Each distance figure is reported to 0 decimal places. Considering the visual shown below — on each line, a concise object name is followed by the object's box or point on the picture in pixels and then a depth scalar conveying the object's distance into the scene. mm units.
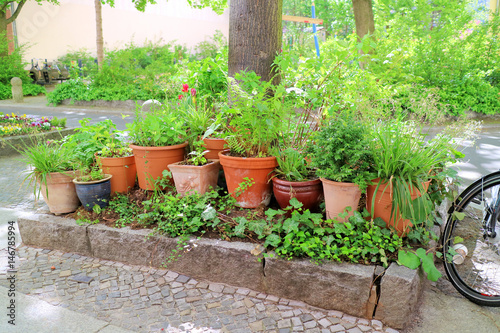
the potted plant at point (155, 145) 3693
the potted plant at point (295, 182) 3080
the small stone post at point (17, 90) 14961
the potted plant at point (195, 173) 3472
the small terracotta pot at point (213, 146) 3753
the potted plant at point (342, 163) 2746
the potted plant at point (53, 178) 3623
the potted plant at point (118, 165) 3854
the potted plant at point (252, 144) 3225
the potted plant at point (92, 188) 3570
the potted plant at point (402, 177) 2672
